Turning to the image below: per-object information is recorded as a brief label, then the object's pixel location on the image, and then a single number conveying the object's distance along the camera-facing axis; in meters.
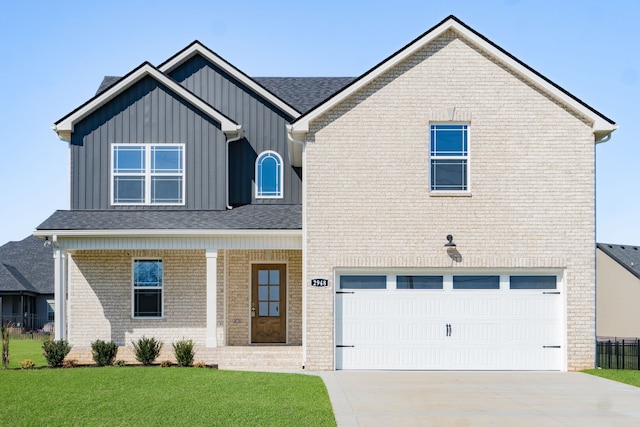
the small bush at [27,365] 19.11
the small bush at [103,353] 19.62
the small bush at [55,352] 19.50
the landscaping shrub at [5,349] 19.41
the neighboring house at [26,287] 41.66
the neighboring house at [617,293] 44.94
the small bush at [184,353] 19.41
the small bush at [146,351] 19.81
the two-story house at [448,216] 18.75
